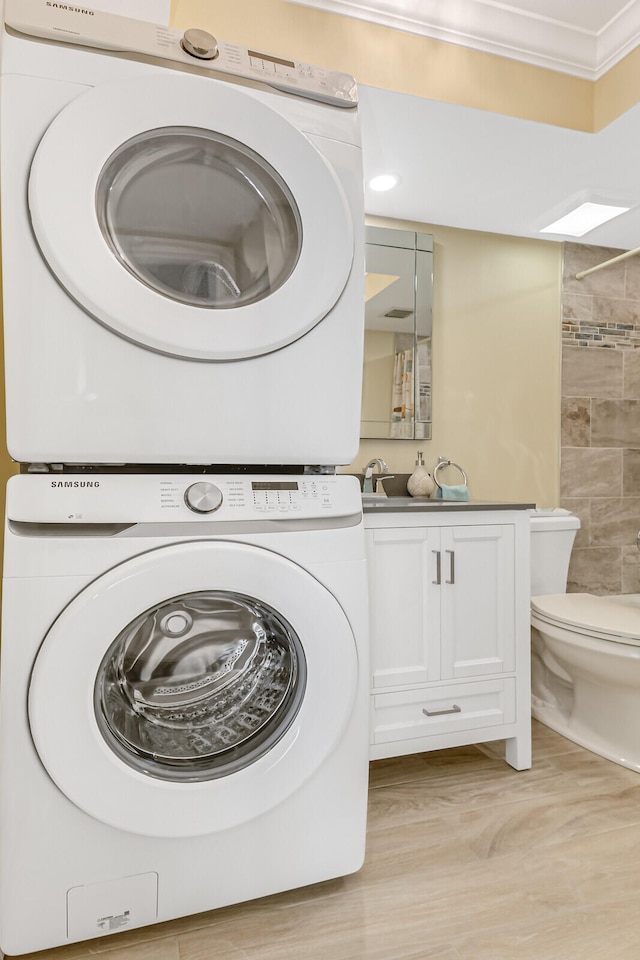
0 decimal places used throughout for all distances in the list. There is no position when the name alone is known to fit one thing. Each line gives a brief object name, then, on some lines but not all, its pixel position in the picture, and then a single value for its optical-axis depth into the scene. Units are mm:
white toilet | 1795
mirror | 2529
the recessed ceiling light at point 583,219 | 2572
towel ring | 2600
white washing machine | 1025
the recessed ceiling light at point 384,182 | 2334
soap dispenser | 2467
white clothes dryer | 1051
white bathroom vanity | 1641
